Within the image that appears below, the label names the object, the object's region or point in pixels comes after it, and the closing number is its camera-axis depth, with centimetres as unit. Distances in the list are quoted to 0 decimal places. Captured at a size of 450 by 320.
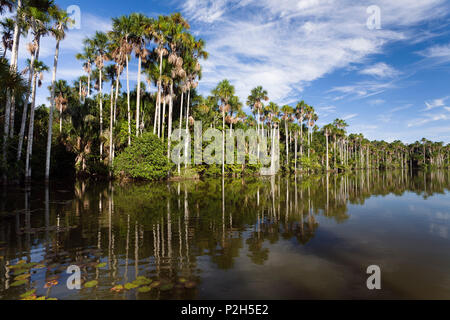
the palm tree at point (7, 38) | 2586
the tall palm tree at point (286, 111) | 6025
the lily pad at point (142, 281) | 449
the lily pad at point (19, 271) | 491
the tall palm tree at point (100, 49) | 3359
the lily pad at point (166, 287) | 429
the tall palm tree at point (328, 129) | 7400
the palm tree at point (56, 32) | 2392
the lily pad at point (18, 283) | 443
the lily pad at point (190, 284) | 442
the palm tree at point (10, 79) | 1052
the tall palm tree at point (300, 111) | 6494
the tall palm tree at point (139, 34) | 2973
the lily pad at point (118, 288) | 427
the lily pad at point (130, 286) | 435
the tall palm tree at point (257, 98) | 5291
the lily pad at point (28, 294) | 408
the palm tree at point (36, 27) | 2167
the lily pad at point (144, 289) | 422
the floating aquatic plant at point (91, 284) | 442
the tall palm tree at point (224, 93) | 4298
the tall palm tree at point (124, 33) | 2977
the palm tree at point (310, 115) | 6575
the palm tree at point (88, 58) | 3596
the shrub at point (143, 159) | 2777
